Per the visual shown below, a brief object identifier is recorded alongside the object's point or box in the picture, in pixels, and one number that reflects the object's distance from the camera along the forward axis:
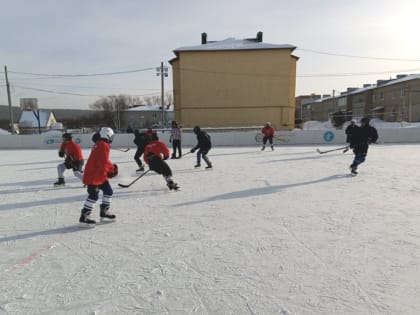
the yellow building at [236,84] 27.22
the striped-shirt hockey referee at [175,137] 11.46
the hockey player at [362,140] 7.57
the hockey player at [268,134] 14.62
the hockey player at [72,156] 6.40
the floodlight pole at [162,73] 26.22
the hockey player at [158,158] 5.98
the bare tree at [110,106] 62.09
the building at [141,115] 67.91
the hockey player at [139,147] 8.55
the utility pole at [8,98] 24.43
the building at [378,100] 42.25
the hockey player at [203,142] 8.79
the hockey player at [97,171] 3.96
